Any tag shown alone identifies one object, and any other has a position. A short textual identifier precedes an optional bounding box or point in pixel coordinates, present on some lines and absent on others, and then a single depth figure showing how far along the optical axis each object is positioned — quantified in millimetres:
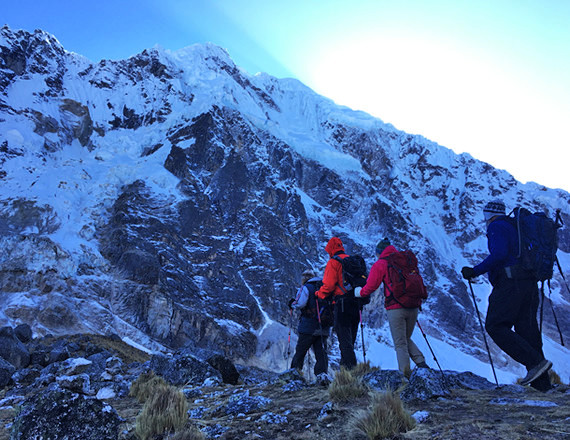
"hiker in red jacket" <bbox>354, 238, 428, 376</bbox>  5191
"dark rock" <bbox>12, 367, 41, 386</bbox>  8148
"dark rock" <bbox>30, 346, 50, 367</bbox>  10140
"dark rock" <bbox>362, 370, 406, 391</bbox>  4280
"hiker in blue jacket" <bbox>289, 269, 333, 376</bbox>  6590
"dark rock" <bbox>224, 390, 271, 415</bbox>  4035
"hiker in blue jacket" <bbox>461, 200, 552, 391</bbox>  4340
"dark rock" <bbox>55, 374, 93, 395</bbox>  3427
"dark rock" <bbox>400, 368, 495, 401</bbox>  3891
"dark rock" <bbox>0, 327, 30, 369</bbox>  9945
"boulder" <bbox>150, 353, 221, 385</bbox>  6855
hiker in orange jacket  6121
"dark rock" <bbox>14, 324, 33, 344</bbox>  15314
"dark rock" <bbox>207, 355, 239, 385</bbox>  7841
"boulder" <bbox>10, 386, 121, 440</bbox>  2711
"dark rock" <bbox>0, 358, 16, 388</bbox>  7914
